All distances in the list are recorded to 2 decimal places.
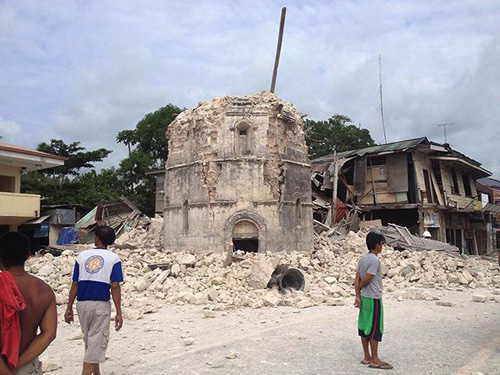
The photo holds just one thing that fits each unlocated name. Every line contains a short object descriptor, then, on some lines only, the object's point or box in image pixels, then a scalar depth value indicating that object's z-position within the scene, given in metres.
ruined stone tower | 17.69
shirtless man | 3.11
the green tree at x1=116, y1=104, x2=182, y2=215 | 34.84
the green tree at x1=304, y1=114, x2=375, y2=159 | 40.84
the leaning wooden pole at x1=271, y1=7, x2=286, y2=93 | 24.11
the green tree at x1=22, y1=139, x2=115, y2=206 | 28.97
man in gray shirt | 5.63
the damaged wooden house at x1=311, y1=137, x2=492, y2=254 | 25.66
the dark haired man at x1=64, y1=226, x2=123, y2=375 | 4.74
